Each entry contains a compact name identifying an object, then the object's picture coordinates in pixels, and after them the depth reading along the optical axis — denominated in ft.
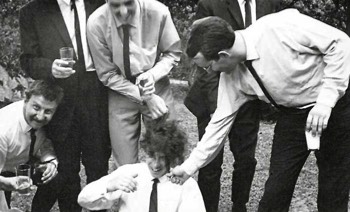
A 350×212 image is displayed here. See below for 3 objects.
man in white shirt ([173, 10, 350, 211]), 13.66
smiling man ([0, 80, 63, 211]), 15.97
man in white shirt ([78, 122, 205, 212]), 14.39
